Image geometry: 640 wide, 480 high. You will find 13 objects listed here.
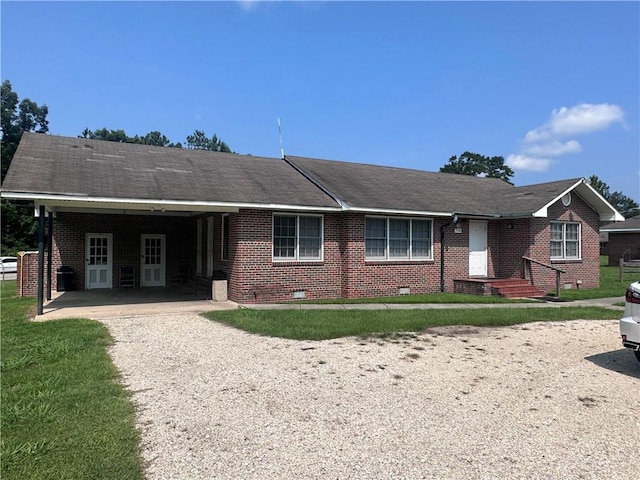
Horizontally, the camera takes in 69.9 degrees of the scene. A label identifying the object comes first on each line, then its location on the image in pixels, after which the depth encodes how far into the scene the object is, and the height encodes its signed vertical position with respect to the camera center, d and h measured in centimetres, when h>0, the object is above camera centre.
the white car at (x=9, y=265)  2859 -82
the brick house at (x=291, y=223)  1282 +106
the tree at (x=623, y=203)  9398 +1193
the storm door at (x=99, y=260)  1692 -29
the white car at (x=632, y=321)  626 -92
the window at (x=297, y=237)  1377 +50
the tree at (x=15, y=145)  3778 +1057
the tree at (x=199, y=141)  8338 +2076
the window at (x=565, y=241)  1761 +53
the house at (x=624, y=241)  3388 +107
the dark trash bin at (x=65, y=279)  1605 -94
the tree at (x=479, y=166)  7575 +1480
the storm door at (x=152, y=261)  1791 -33
